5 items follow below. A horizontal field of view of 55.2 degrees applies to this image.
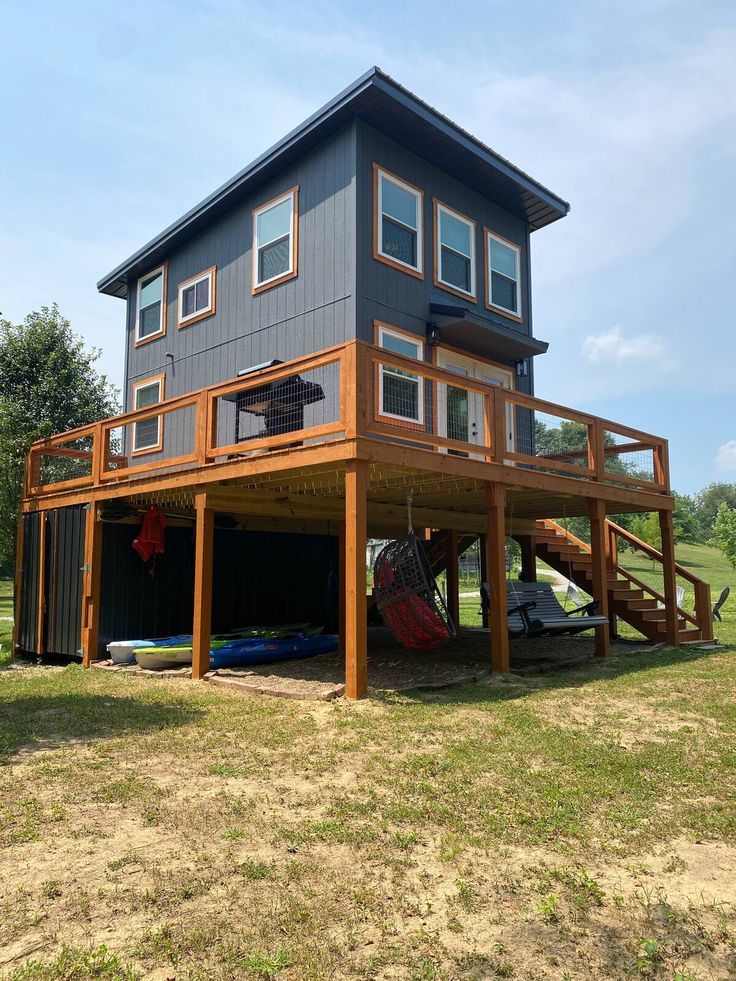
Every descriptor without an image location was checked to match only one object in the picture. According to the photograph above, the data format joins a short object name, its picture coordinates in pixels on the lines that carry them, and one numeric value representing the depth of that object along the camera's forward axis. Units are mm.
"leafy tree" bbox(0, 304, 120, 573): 22609
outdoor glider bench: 8828
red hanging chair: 8047
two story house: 8891
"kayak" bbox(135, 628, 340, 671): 9328
